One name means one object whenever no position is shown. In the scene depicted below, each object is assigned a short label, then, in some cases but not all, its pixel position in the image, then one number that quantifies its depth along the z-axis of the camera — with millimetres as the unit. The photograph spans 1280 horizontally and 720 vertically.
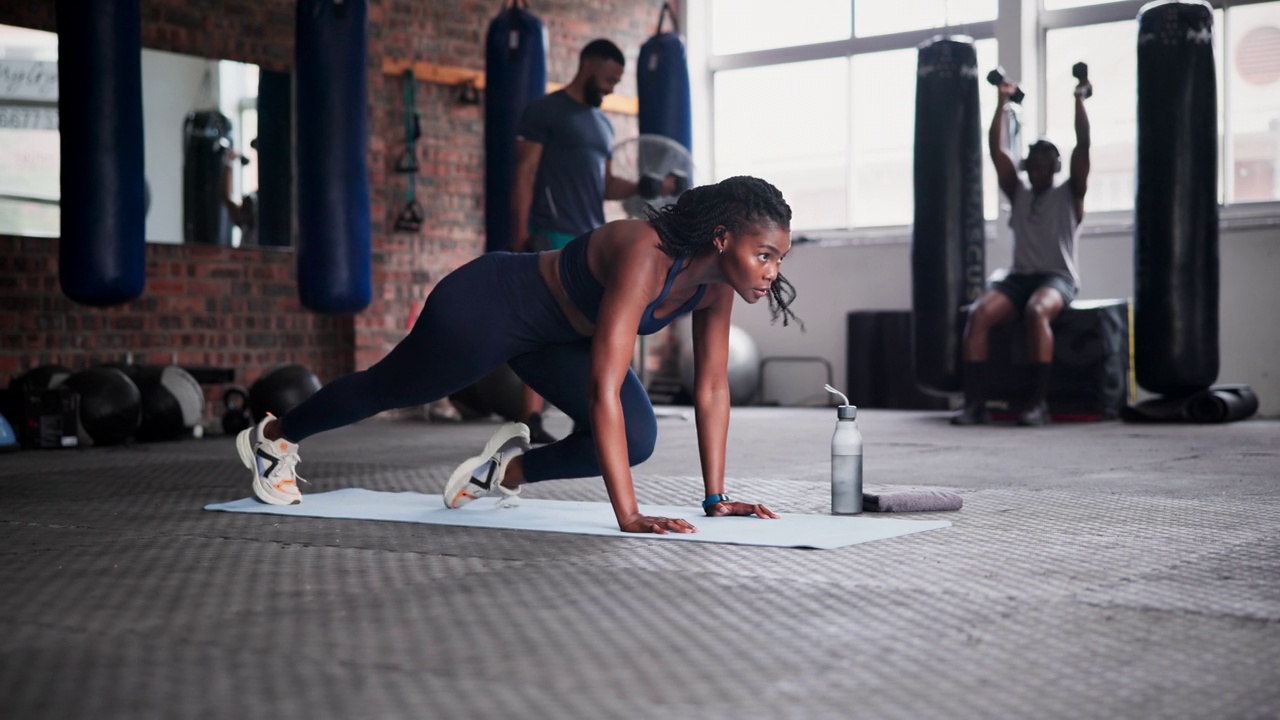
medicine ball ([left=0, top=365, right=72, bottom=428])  5730
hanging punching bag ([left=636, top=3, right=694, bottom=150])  7250
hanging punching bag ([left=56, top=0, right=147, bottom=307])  5188
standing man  5168
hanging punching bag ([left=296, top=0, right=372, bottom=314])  5742
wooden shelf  8148
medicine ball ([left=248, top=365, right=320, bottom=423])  6227
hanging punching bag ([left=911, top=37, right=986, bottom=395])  7094
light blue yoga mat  2631
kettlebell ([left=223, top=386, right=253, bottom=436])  6621
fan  6508
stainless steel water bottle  3016
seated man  6836
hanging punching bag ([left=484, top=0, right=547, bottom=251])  6695
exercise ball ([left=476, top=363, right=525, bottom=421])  6918
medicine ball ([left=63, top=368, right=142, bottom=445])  5781
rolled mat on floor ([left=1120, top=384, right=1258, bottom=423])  6844
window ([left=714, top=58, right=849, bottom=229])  9648
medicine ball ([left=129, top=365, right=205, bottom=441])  6078
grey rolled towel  3100
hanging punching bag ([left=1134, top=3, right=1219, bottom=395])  6641
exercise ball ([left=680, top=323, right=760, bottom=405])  9203
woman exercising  2602
